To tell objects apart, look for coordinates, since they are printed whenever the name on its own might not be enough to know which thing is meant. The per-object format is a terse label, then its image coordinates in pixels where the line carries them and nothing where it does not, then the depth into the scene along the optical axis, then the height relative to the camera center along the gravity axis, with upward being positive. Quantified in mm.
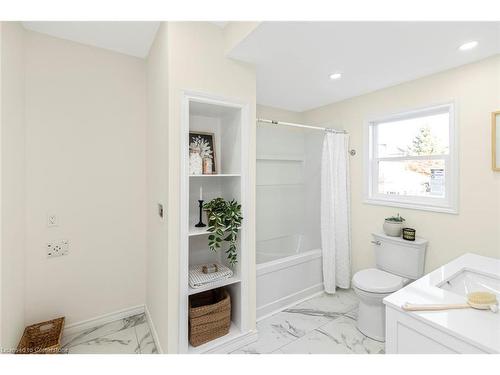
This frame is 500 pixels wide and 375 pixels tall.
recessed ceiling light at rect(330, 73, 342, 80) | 2092 +983
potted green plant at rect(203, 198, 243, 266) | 1680 -243
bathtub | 2189 -945
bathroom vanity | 854 -532
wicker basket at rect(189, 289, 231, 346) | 1671 -969
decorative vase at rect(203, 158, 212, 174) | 1824 +157
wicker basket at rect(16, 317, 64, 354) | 1580 -1068
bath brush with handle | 991 -502
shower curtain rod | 2644 +623
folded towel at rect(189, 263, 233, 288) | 1671 -658
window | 2059 +249
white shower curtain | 2637 -244
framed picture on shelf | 1825 +303
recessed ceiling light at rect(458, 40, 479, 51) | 1581 +951
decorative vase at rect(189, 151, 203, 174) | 1710 +168
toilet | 1903 -781
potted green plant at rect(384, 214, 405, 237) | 2225 -372
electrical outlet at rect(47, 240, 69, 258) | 1864 -488
